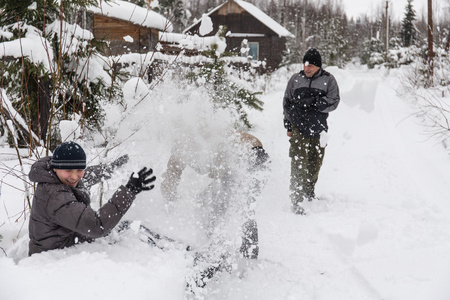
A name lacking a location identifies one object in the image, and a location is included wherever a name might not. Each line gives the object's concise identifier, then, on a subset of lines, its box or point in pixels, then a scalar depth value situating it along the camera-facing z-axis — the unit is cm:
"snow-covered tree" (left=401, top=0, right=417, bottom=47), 4393
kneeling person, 230
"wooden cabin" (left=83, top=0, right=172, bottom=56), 1259
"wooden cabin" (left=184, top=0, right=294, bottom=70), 2956
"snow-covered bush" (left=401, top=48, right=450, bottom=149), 750
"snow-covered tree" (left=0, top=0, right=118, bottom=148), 418
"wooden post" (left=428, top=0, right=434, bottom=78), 1103
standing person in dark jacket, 466
